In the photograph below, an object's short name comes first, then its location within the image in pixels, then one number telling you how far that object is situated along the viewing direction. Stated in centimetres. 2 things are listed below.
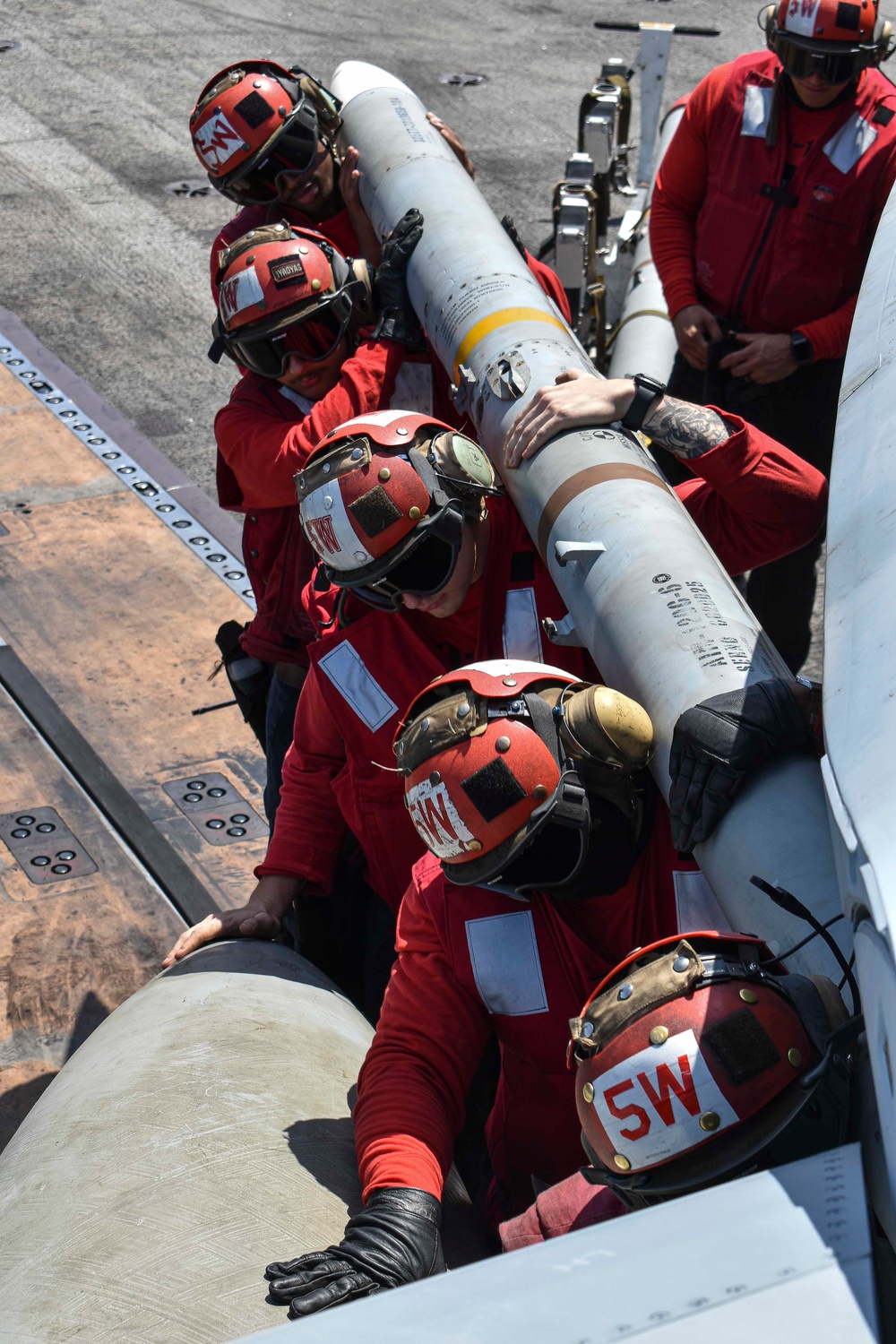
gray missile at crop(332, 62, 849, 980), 228
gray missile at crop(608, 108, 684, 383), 589
